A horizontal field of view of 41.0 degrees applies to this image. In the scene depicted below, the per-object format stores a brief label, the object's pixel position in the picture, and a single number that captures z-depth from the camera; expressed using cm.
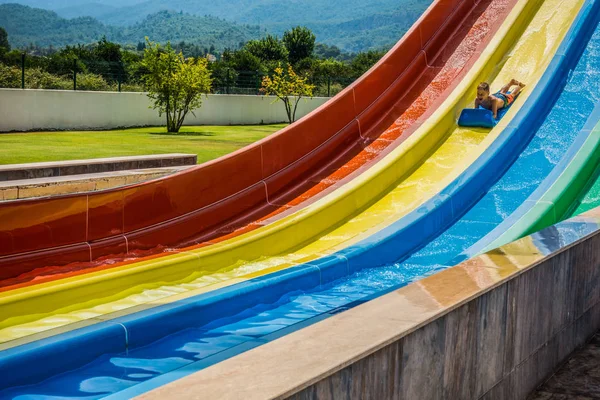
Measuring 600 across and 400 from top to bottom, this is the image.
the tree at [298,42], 6481
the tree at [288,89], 2750
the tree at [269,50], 6256
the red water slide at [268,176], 578
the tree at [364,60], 5228
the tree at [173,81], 2155
